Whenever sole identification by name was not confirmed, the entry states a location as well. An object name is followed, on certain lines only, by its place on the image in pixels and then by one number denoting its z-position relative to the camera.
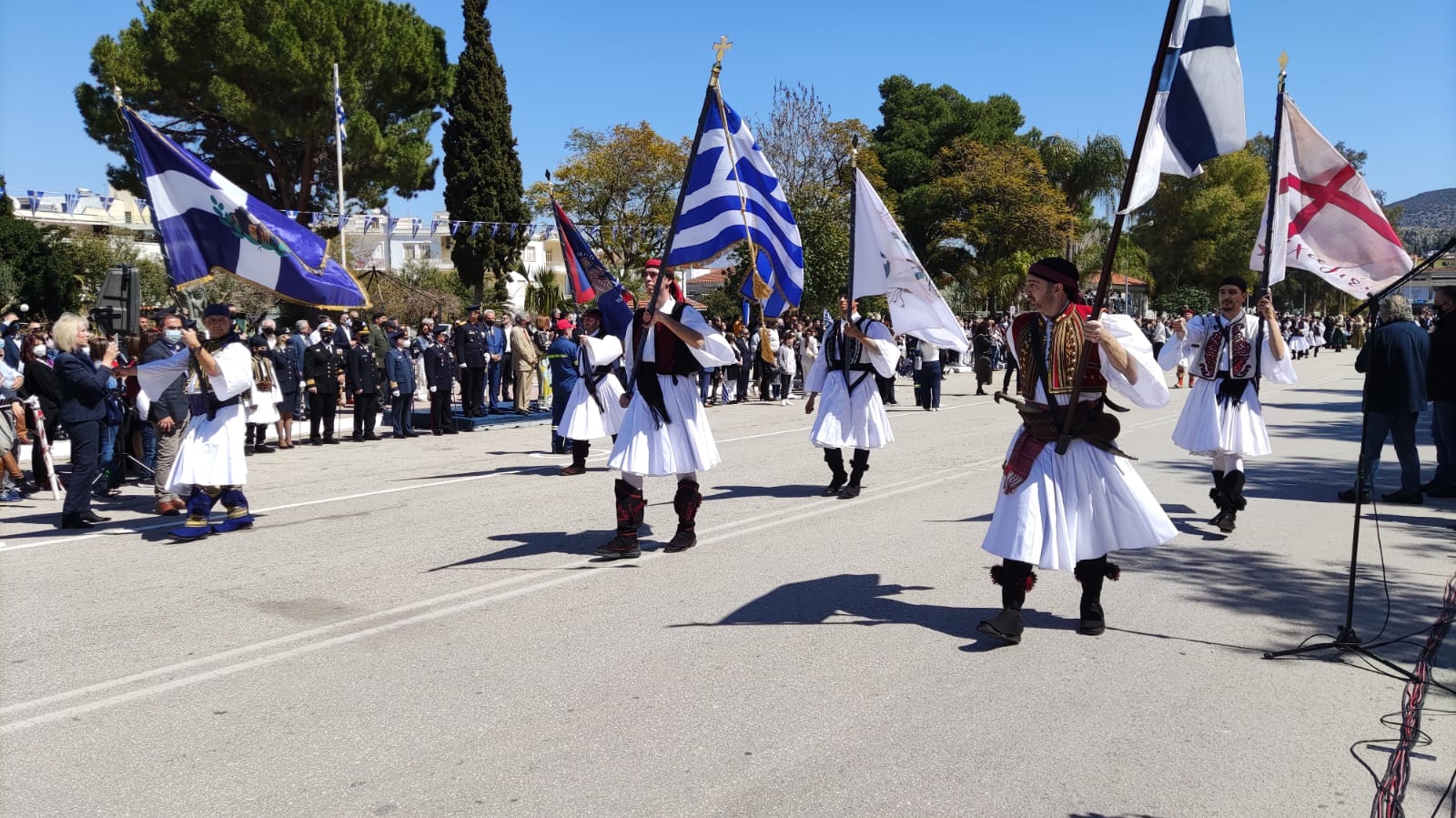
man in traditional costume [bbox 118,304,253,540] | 8.21
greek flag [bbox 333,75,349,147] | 29.66
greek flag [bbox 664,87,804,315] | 7.59
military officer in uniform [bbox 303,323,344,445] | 15.73
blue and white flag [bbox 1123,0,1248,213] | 5.26
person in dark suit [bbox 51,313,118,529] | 9.29
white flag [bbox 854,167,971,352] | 8.31
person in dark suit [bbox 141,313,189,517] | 9.84
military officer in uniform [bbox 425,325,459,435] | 17.27
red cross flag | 6.30
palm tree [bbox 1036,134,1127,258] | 49.09
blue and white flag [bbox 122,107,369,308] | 8.39
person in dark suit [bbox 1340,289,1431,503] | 9.99
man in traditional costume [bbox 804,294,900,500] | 10.01
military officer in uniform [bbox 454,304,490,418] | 19.30
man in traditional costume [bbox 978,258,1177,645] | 5.31
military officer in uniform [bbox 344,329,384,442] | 16.14
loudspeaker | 13.53
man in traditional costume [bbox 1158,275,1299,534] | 8.40
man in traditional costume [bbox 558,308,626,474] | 11.91
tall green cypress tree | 39.19
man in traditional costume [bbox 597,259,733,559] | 7.48
